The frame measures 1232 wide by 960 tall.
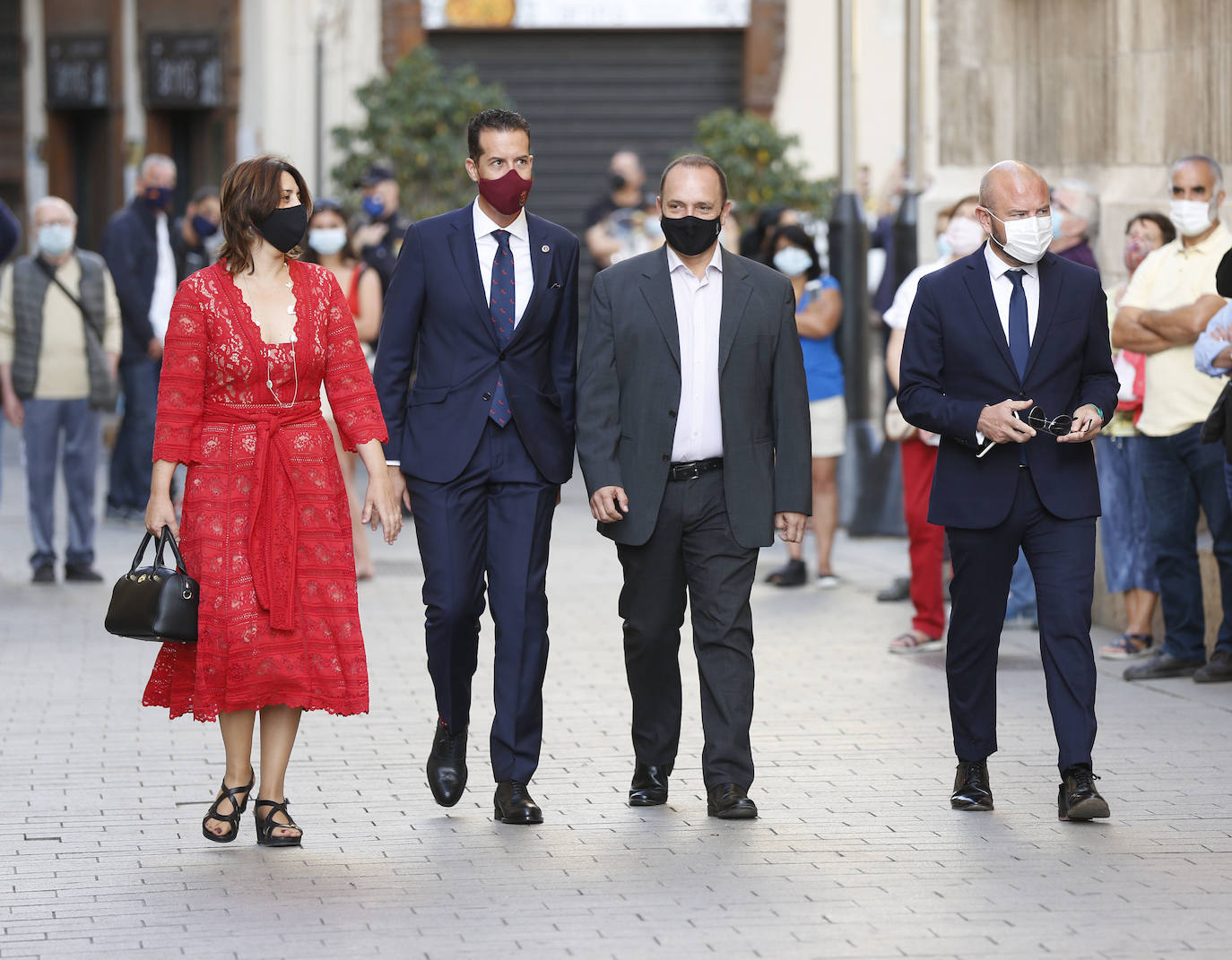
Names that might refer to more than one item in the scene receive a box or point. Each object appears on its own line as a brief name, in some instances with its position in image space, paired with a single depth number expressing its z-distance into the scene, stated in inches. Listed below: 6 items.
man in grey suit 540.7
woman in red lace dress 508.4
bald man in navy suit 540.4
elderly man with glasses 988.6
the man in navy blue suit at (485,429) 539.8
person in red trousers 805.9
